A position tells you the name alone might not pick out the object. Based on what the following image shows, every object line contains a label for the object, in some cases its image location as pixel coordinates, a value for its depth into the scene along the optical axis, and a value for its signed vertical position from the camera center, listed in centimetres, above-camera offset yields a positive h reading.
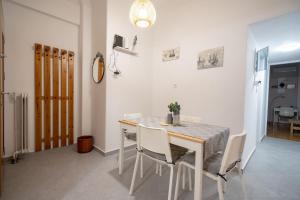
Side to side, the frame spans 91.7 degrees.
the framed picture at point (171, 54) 290 +87
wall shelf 268 +87
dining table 123 -39
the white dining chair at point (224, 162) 117 -62
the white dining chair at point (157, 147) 136 -51
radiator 240 -48
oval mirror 271 +52
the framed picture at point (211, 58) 229 +64
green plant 182 -15
